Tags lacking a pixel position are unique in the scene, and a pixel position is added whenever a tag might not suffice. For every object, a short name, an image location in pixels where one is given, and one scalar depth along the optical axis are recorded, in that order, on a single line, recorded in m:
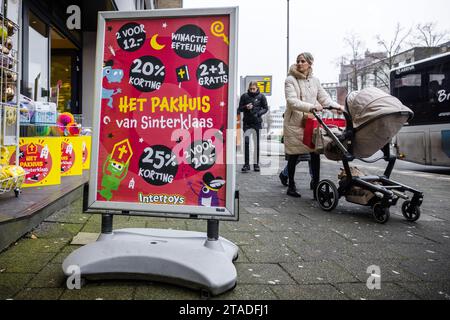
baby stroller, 4.27
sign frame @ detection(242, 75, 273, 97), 14.78
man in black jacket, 9.62
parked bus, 11.71
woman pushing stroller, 5.77
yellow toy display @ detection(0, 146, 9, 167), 3.93
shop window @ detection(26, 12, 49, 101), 6.57
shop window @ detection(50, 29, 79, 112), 8.21
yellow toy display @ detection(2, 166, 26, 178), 3.77
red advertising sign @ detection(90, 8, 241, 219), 2.60
